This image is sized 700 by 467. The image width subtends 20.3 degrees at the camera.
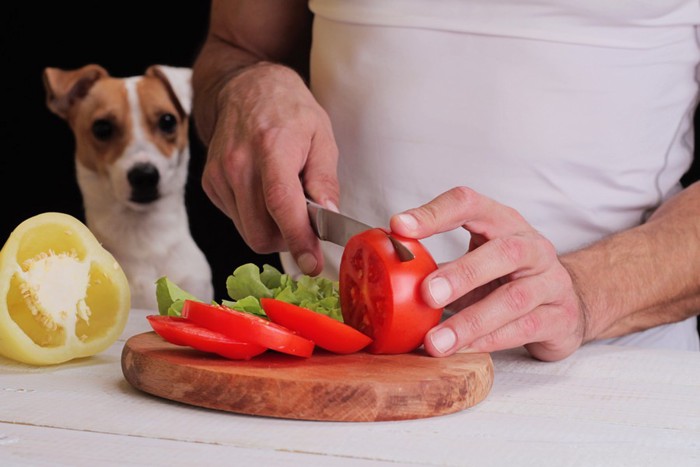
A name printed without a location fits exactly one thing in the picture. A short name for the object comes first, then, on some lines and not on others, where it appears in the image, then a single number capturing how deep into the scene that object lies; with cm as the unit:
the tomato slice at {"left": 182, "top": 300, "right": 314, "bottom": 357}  106
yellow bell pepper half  112
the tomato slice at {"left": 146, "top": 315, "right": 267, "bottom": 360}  106
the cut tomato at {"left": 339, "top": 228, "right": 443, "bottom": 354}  108
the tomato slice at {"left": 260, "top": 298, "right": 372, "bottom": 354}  108
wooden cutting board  103
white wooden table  98
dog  195
